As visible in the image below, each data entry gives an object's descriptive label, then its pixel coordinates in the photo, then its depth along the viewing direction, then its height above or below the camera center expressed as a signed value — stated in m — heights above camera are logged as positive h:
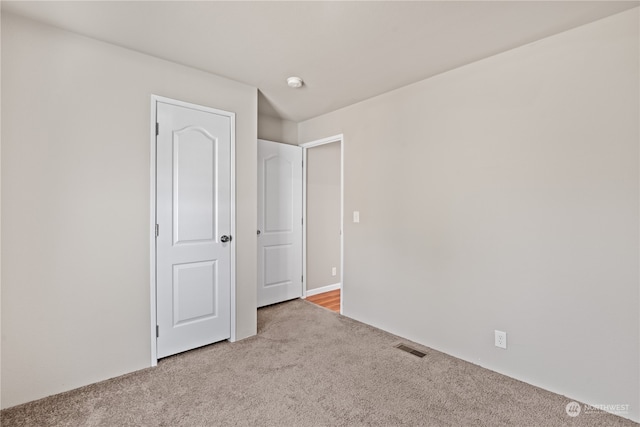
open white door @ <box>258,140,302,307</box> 3.91 -0.08
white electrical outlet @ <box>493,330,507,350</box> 2.35 -0.93
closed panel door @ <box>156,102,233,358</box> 2.53 -0.10
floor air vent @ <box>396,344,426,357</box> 2.68 -1.18
